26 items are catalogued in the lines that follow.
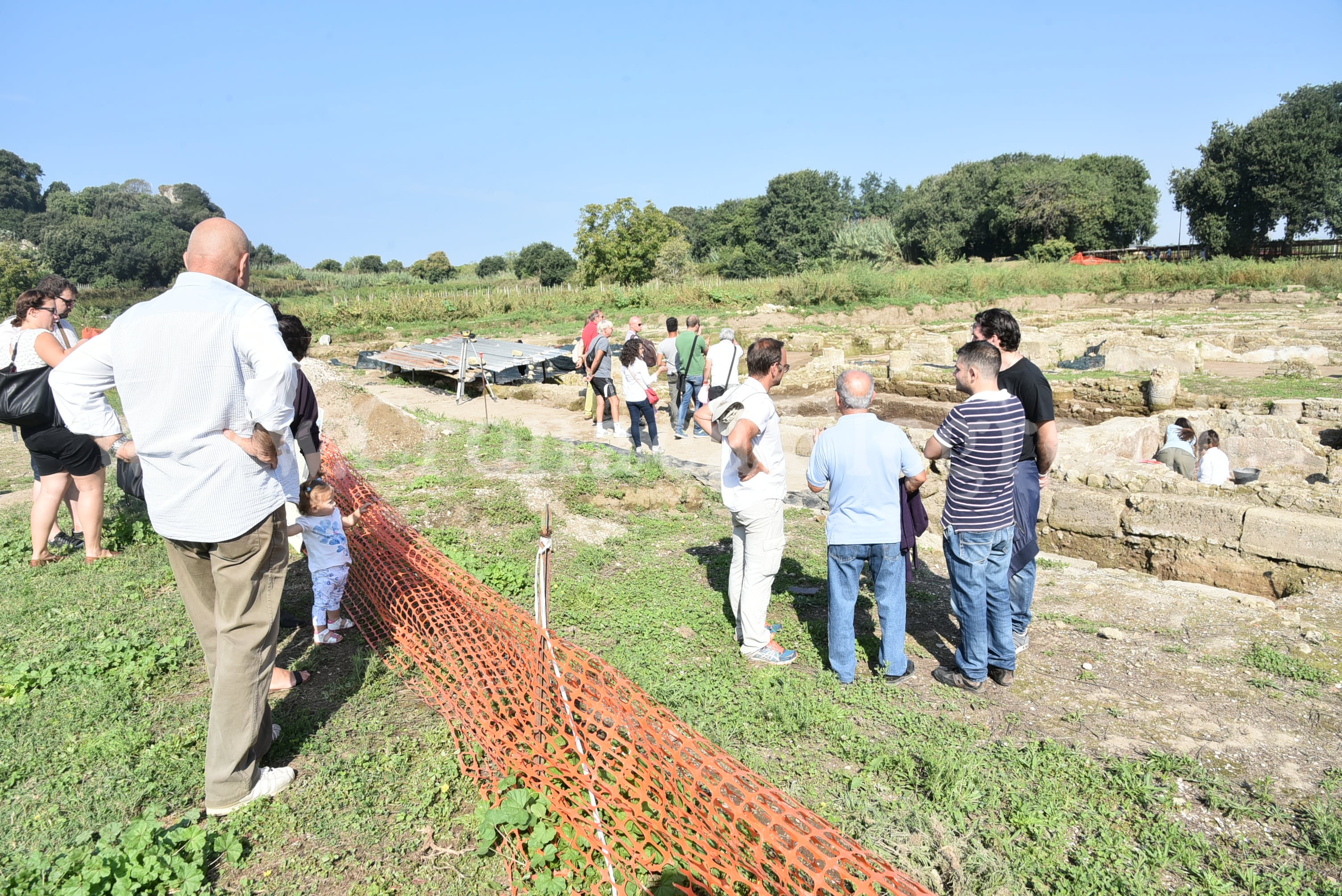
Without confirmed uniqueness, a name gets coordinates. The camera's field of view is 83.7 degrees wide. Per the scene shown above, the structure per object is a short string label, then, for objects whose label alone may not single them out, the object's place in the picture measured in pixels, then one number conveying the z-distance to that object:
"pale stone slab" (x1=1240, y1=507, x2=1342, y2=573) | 5.30
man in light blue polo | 3.73
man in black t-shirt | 4.06
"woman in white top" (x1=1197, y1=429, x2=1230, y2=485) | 7.53
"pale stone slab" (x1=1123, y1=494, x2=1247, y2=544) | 5.78
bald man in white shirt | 2.56
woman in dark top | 3.71
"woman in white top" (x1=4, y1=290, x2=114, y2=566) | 4.86
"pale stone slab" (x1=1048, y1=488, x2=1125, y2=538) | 6.41
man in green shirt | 10.30
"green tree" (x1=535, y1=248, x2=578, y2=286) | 65.62
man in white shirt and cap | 3.86
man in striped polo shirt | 3.67
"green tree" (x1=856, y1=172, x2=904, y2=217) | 105.38
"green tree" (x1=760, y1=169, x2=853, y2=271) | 61.53
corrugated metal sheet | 15.95
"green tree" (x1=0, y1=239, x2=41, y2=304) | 32.59
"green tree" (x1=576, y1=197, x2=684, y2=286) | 46.12
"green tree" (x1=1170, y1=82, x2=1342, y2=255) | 41.72
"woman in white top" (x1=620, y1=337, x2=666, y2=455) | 8.93
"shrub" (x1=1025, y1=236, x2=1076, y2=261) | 48.53
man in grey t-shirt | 10.09
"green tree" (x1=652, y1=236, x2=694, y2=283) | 52.03
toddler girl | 4.09
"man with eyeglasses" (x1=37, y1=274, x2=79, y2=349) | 4.99
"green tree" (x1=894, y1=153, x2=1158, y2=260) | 49.69
